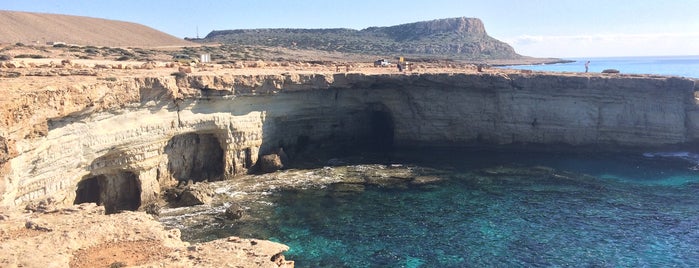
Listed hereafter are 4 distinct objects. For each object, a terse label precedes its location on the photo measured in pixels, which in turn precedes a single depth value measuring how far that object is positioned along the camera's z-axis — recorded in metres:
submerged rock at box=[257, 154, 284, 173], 31.22
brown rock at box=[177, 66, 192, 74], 28.80
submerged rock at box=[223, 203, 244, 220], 22.82
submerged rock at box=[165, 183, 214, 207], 24.88
